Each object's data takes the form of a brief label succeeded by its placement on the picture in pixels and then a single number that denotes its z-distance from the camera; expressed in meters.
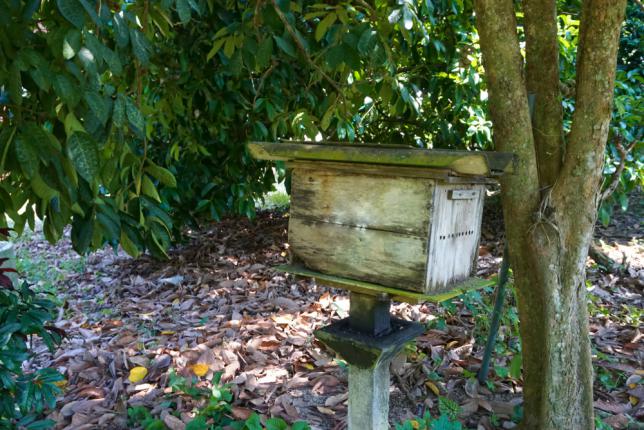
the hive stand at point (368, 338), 1.56
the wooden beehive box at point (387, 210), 1.36
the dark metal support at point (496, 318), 2.27
